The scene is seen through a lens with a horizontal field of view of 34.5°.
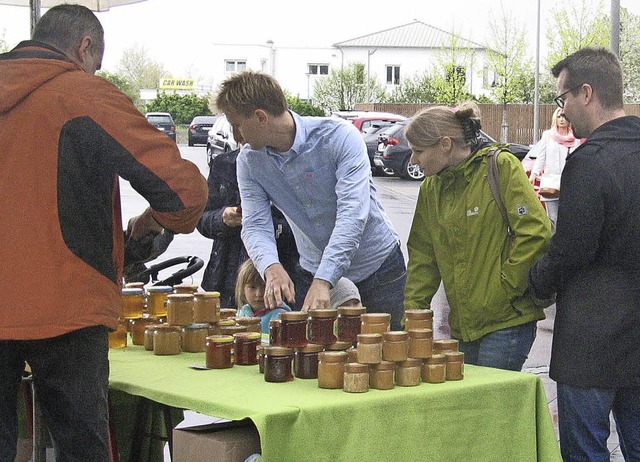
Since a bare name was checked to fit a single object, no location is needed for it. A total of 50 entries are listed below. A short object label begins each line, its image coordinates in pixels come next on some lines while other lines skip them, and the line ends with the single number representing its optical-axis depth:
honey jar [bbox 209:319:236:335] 3.67
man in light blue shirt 3.79
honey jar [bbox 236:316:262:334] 3.69
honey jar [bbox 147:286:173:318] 3.98
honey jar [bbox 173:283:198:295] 3.98
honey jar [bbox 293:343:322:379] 3.14
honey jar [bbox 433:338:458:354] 3.19
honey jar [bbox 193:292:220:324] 3.69
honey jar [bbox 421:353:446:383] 3.08
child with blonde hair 4.36
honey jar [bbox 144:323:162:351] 3.70
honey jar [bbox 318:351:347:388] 2.96
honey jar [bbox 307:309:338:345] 3.22
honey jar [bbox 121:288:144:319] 3.93
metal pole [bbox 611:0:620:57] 9.62
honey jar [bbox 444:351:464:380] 3.12
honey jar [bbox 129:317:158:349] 3.84
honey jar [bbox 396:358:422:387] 3.02
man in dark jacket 3.28
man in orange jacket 2.71
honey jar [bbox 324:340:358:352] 3.25
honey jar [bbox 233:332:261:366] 3.39
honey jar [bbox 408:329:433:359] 3.08
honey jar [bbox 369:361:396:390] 2.97
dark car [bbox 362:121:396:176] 25.17
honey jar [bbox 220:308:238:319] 3.91
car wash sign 90.35
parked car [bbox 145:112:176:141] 41.09
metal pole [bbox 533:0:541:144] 37.70
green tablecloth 2.73
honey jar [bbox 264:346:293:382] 3.07
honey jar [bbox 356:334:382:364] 2.96
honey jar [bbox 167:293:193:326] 3.67
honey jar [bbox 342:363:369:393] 2.92
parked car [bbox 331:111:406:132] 27.08
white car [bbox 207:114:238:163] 25.14
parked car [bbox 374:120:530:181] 24.09
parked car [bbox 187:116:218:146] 41.94
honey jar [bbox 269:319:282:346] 3.24
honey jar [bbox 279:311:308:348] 3.20
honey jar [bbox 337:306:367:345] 3.29
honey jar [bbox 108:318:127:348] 3.78
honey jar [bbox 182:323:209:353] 3.65
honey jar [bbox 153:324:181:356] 3.61
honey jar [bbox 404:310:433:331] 3.27
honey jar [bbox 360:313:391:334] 3.18
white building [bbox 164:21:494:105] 77.31
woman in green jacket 3.58
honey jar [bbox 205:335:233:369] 3.32
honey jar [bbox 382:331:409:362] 3.02
